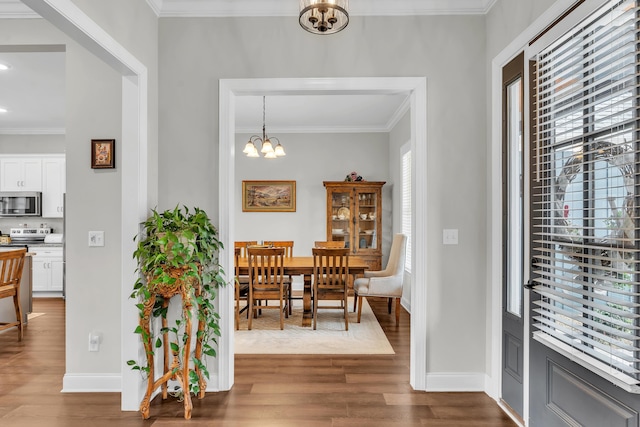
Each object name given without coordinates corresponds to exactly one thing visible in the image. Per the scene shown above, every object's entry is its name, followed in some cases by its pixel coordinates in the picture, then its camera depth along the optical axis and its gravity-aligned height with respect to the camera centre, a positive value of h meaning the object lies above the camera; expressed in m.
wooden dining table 4.31 -0.62
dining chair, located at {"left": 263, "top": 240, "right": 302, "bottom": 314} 5.39 -0.39
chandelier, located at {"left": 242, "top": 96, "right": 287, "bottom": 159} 4.84 +0.87
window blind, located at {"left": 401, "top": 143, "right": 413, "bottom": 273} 5.47 +0.30
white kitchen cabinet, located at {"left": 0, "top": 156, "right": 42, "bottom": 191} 6.50 +0.74
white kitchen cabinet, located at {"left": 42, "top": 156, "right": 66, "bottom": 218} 6.50 +0.50
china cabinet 6.18 +0.01
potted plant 2.36 -0.47
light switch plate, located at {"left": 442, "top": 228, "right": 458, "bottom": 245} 2.79 -0.14
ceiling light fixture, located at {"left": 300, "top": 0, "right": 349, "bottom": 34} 1.73 +0.97
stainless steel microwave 6.39 +0.20
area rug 3.66 -1.28
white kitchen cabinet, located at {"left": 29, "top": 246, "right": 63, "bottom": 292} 6.16 -0.92
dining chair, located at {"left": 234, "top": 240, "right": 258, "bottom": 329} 4.06 -0.76
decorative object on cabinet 6.28 +0.65
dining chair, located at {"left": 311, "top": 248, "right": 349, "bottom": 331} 4.20 -0.67
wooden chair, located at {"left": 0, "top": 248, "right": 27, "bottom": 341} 3.93 -0.65
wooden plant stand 2.39 -0.88
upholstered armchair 4.55 -0.84
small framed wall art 2.79 +0.46
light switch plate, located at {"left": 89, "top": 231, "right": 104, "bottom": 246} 2.79 -0.16
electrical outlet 2.79 -0.92
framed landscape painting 6.65 +0.36
